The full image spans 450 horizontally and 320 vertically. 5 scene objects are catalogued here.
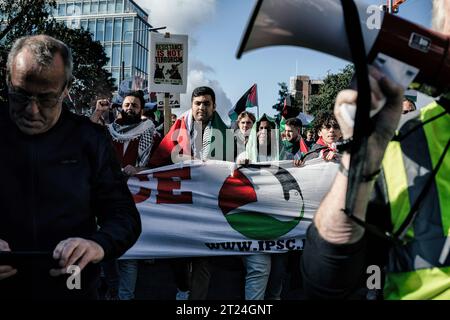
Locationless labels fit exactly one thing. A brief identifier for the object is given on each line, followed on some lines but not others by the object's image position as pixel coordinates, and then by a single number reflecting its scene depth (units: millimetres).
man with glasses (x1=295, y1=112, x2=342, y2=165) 5117
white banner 4746
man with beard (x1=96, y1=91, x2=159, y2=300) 5234
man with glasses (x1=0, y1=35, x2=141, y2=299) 1869
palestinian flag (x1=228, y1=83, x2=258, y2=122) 11383
